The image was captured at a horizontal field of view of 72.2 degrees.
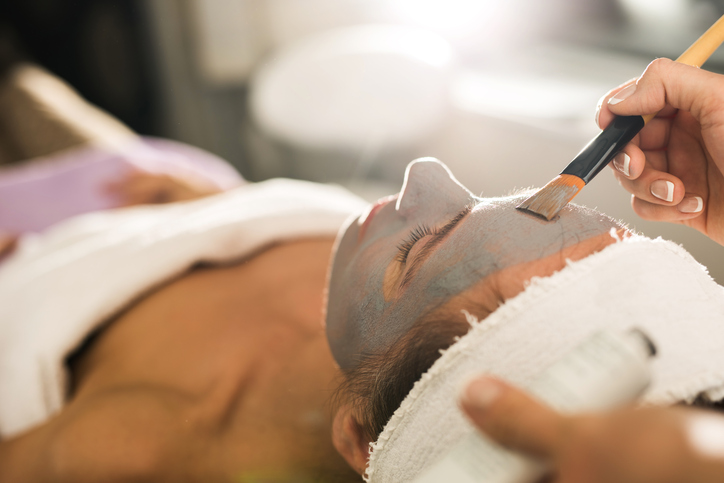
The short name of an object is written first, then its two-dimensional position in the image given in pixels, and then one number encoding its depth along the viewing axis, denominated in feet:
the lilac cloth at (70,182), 3.53
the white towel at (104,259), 2.14
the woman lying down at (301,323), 1.02
